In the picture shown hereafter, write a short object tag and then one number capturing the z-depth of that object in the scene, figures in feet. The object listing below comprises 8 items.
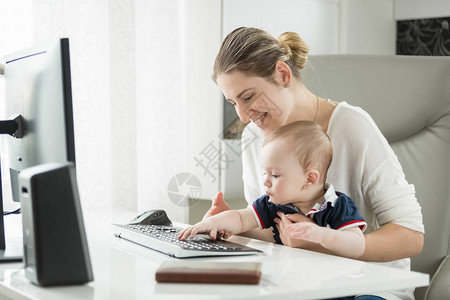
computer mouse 8.96
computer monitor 7.59
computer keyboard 7.88
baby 8.25
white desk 7.04
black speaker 7.19
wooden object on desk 7.15
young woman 8.63
